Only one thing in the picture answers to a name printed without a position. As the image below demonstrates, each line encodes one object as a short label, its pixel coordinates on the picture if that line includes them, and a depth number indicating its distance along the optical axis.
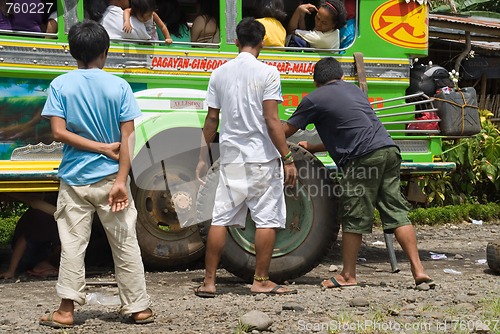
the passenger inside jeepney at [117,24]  13.04
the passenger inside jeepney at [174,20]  14.04
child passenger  12.91
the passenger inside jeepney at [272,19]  13.78
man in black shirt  12.22
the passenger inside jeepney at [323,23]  14.00
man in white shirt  11.58
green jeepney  12.47
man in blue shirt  9.52
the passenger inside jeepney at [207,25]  13.73
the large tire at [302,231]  12.54
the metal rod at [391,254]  13.68
